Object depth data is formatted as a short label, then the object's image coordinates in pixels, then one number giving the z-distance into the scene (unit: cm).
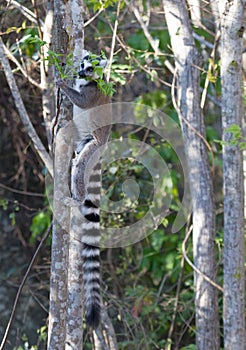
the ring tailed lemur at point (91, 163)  778
